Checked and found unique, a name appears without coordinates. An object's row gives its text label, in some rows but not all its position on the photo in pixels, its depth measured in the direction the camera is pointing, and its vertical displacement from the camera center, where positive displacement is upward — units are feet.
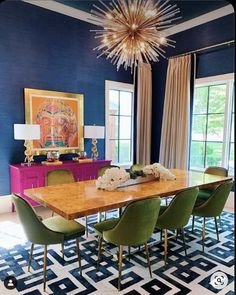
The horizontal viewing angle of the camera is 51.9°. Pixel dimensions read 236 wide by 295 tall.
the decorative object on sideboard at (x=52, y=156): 13.38 -1.46
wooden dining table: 6.65 -2.11
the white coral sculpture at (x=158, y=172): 10.12 -1.70
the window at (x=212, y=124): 14.21 +0.49
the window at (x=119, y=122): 16.92 +0.61
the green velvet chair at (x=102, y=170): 11.61 -1.90
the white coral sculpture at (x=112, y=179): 8.52 -1.72
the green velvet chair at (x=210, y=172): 11.13 -2.09
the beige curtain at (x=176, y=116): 15.49 +1.03
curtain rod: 13.42 +5.00
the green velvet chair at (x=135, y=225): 6.43 -2.61
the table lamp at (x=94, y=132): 14.64 -0.11
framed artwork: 13.39 +0.68
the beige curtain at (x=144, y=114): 17.76 +1.26
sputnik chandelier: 7.83 +3.54
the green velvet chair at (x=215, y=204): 8.85 -2.69
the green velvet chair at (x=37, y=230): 6.44 -2.81
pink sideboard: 11.99 -2.31
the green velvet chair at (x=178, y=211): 7.57 -2.59
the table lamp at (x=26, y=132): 11.89 -0.13
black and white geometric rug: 6.89 -4.49
